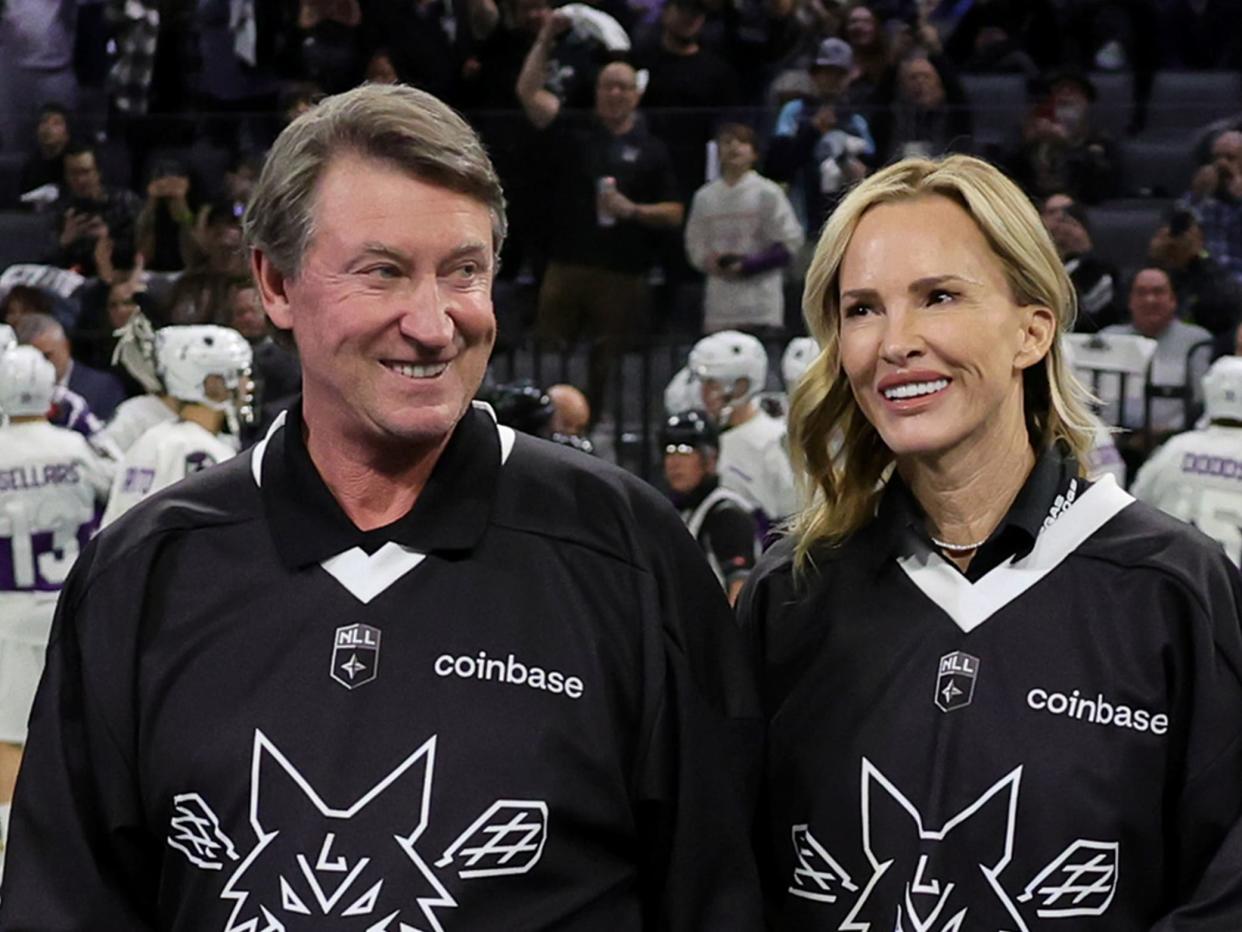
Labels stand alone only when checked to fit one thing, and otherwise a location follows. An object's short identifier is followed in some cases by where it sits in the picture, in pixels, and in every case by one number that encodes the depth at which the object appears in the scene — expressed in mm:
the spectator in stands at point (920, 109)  11617
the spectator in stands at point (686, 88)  11727
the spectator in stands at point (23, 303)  11405
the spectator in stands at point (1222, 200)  11336
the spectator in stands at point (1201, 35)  12875
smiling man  2352
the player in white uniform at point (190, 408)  8109
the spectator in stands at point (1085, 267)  11047
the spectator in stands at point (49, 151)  12617
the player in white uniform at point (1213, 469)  8742
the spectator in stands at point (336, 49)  12766
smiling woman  2613
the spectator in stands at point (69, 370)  10562
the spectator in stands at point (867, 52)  12289
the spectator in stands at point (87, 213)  12336
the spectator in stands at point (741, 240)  11391
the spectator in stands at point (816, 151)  11531
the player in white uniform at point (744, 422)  9711
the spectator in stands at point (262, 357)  10344
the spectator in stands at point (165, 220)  12312
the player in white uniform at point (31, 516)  8391
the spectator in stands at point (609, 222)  11453
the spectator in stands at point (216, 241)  11670
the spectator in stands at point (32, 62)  12828
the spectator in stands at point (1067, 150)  11930
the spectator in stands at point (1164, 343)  10484
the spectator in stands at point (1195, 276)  10883
